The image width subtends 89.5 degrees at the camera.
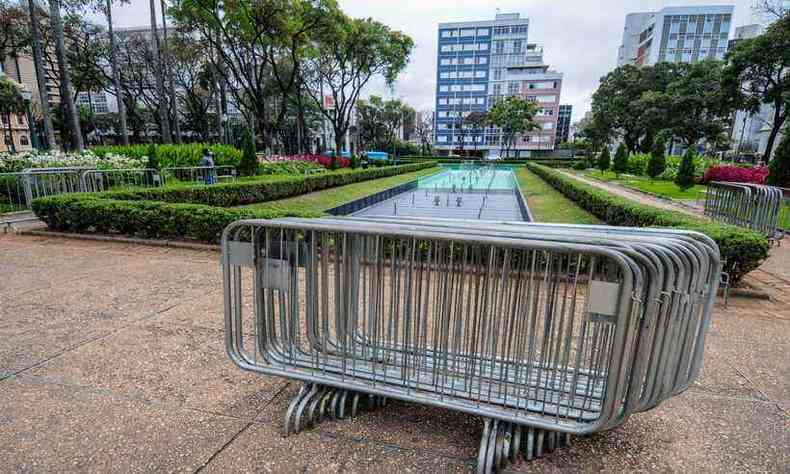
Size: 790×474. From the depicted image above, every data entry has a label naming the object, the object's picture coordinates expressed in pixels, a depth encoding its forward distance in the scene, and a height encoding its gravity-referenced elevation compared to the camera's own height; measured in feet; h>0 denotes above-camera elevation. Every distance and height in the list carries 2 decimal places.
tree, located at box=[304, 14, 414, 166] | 81.96 +21.72
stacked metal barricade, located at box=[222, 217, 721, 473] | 5.81 -2.93
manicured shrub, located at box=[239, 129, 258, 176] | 62.13 -2.61
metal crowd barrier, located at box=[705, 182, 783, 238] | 23.73 -2.96
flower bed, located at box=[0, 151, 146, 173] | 37.52 -2.30
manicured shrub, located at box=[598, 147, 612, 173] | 104.32 -1.52
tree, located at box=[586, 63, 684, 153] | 124.67 +17.50
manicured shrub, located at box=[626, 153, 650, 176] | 95.09 -2.10
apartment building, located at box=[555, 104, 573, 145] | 355.77 +28.01
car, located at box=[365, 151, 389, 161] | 178.50 -3.96
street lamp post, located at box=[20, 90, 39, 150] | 106.91 +2.91
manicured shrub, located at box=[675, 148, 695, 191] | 49.67 -2.05
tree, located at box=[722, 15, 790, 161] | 79.41 +18.50
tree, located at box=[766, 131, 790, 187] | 36.11 -0.58
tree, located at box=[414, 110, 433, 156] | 261.65 +14.44
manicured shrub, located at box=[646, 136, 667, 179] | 68.77 -0.85
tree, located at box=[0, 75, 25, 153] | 84.45 +9.17
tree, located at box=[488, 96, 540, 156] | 198.29 +18.17
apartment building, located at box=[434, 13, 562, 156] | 291.99 +61.03
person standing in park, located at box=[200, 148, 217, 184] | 53.06 -3.29
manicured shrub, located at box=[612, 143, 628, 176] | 86.12 -1.11
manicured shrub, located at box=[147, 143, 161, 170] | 48.70 -2.17
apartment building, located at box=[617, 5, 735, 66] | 252.21 +77.65
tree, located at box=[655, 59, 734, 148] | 111.96 +14.20
